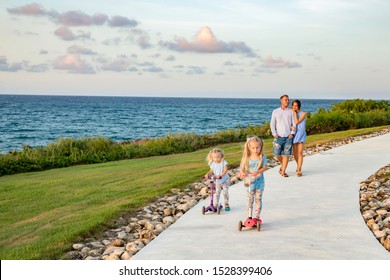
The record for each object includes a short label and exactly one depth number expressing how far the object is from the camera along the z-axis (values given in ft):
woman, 38.50
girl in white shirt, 27.32
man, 38.11
